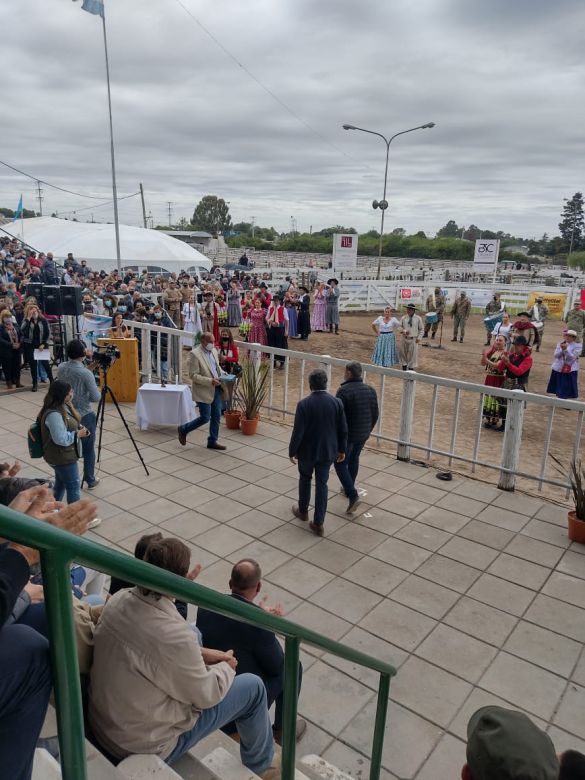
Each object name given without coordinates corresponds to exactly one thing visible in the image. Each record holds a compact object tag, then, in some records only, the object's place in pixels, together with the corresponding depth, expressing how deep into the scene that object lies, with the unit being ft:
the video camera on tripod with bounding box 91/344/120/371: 22.03
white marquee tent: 117.29
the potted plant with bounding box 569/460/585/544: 17.84
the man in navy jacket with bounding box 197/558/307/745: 9.43
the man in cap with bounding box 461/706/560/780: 5.39
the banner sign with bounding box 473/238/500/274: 88.63
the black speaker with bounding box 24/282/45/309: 33.83
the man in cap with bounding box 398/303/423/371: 45.37
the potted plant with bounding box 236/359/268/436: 26.50
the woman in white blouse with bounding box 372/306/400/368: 46.60
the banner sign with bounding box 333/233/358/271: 82.58
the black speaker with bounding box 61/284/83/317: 30.71
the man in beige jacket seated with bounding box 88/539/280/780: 6.51
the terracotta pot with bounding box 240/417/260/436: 26.86
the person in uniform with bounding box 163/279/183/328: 55.47
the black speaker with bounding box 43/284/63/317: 30.55
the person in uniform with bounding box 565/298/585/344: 52.26
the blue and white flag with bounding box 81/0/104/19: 60.03
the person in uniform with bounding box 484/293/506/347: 59.21
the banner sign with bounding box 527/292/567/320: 93.24
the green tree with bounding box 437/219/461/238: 431.23
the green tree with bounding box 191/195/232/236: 380.99
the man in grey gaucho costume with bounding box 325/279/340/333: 65.73
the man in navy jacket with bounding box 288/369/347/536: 17.76
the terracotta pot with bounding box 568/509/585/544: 17.86
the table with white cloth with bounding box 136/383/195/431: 26.40
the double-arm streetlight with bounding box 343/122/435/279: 87.61
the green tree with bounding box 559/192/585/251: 356.38
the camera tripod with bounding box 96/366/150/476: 22.22
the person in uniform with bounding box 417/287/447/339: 67.05
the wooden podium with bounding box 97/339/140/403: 30.60
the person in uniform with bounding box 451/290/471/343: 63.93
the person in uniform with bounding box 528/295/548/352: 61.87
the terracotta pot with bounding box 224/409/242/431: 27.53
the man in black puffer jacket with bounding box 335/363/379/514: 19.33
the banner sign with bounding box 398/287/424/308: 93.20
